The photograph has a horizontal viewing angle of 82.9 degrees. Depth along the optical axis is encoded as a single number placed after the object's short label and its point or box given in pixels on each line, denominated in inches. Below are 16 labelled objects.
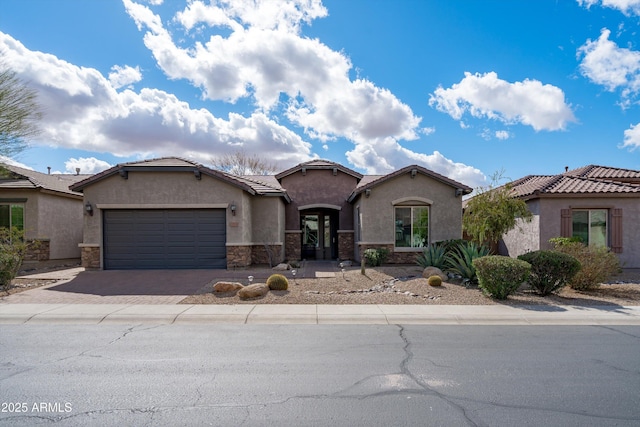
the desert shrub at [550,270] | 378.6
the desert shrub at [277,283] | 401.7
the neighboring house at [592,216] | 582.6
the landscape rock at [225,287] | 393.7
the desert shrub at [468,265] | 444.1
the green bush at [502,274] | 359.3
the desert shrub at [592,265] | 412.2
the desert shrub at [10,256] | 426.9
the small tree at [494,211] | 462.9
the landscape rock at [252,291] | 370.0
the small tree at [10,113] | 529.0
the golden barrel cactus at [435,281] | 425.1
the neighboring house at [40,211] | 634.8
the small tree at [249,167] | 1470.7
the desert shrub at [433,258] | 521.7
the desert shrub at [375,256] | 607.2
